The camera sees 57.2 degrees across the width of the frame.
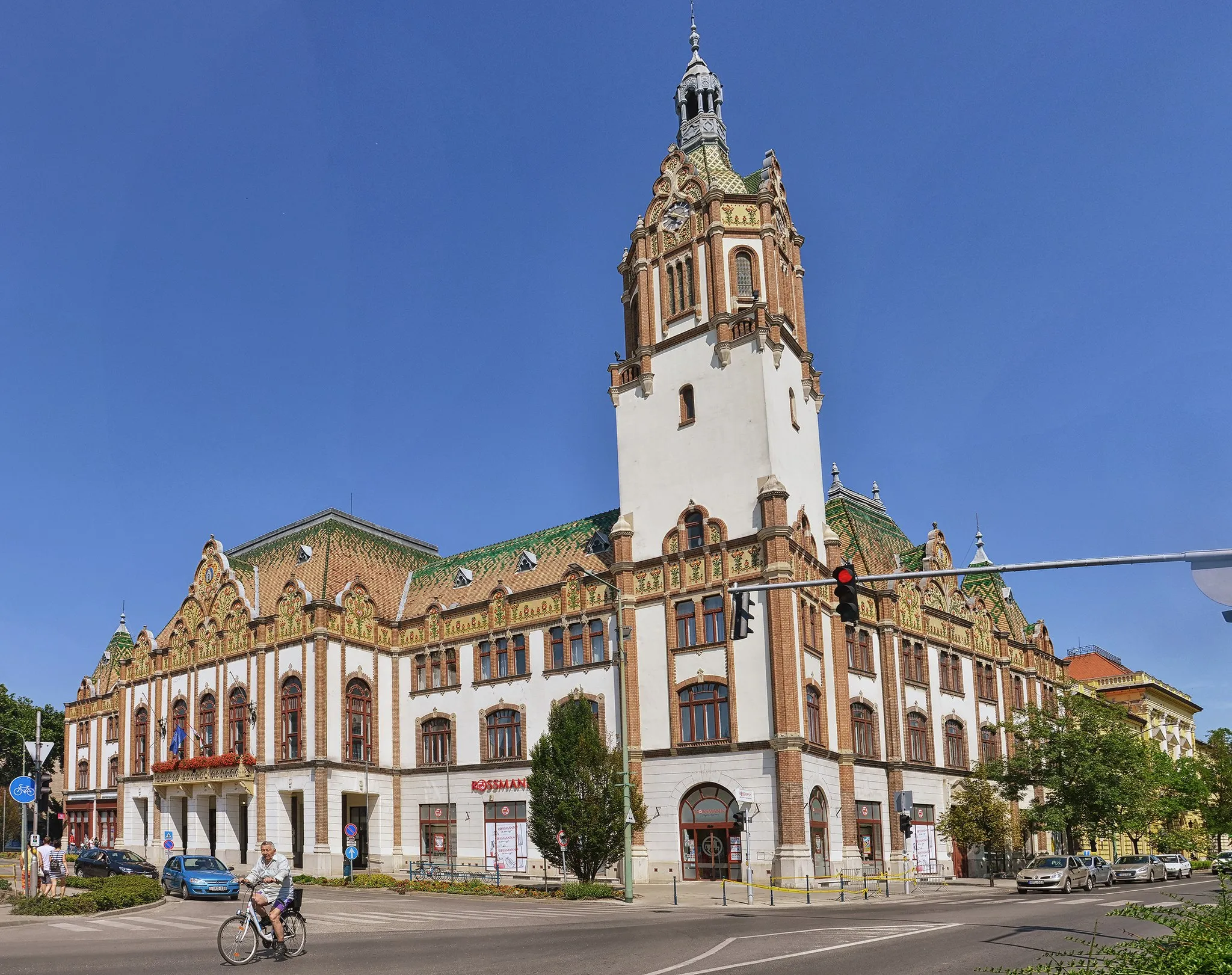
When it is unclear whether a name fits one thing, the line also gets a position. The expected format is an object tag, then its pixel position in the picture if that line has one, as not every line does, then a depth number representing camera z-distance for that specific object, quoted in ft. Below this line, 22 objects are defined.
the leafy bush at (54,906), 92.38
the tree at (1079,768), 178.81
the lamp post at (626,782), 120.47
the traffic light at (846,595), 68.33
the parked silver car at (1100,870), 149.79
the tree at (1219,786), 247.50
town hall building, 152.97
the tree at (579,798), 130.93
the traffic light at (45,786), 101.45
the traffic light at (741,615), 82.12
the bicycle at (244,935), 58.65
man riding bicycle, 59.98
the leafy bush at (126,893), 98.58
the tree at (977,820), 175.01
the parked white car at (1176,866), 180.34
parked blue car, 126.62
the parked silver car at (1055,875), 138.41
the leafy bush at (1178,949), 33.53
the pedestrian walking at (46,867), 103.60
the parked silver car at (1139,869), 164.66
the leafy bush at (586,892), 124.26
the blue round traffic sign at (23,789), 96.12
